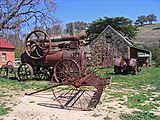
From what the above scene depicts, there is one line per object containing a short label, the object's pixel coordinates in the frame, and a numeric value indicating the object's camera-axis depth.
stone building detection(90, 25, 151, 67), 18.13
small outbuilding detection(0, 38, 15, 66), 20.24
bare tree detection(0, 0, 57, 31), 11.01
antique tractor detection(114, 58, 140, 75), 11.79
